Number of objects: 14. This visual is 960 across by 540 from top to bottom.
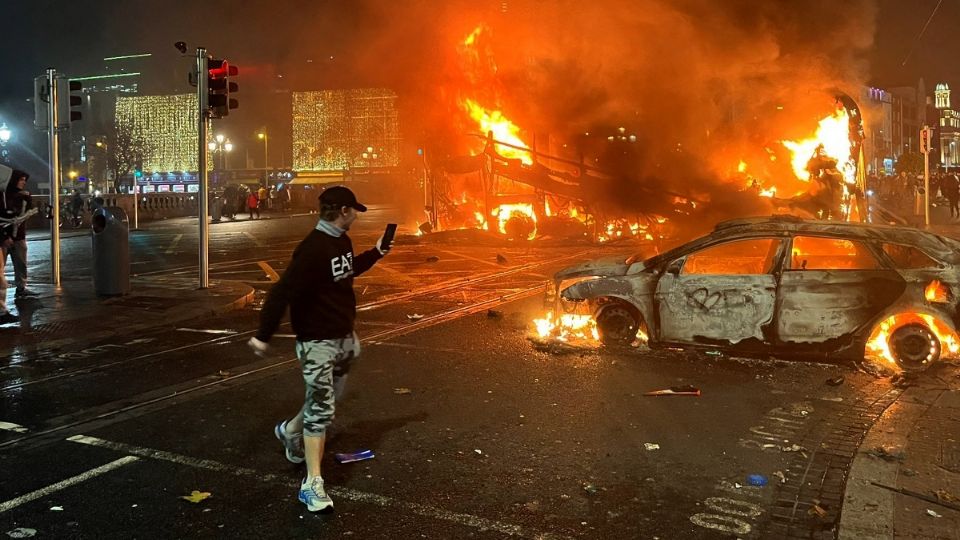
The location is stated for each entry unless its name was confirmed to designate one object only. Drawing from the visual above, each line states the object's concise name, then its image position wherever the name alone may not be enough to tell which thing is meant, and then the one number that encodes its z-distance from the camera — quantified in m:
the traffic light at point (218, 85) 11.84
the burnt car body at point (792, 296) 6.73
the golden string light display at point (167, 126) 99.31
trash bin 11.03
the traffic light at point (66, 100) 12.34
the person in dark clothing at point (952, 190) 26.20
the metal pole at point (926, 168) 20.62
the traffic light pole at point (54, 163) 12.18
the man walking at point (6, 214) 10.05
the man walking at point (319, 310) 3.96
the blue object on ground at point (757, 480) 4.31
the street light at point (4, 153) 75.97
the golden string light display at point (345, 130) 82.06
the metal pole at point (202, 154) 11.64
